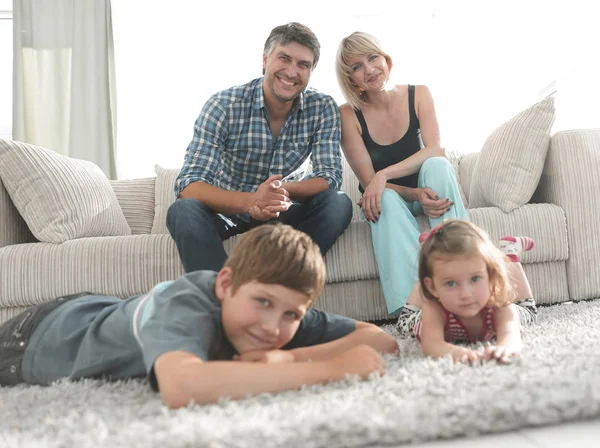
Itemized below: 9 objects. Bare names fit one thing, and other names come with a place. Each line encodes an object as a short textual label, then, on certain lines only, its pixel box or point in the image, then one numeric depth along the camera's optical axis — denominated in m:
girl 1.31
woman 1.83
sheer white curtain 4.00
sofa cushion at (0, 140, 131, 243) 2.00
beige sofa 1.91
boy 0.99
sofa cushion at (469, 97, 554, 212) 2.08
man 1.84
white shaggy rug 0.81
